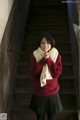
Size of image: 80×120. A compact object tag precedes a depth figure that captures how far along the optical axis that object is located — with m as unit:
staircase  2.38
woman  1.97
